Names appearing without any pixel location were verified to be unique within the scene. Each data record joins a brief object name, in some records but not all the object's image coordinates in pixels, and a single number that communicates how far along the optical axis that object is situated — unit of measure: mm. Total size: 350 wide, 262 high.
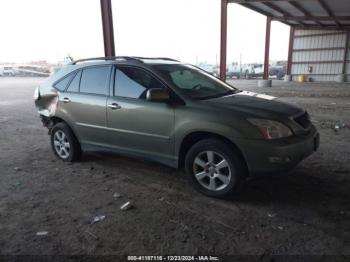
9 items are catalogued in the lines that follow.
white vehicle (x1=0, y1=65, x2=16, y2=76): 49256
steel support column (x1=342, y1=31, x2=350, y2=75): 27828
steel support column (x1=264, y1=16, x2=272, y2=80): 24094
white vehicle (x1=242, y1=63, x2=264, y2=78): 38844
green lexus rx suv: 3453
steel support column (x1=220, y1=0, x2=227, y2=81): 16281
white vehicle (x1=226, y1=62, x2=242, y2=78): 40200
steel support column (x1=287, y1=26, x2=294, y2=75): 30442
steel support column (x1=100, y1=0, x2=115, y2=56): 9375
